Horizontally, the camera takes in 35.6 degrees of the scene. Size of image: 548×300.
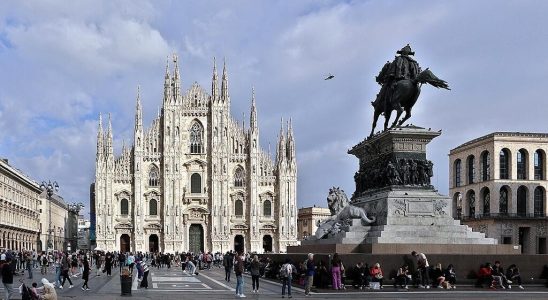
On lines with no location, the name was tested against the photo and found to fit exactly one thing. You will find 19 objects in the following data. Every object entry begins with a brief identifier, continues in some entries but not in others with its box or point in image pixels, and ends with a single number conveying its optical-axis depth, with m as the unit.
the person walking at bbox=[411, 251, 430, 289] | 24.42
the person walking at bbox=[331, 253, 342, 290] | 24.69
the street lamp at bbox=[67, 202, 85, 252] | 150.38
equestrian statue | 26.75
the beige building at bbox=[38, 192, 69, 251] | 108.94
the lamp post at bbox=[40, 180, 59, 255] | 71.26
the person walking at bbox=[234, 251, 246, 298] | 26.41
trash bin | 26.91
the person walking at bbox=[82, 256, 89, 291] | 31.81
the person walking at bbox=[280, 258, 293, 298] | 25.41
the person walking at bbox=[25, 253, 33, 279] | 42.50
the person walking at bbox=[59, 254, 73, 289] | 32.57
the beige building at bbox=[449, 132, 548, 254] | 83.38
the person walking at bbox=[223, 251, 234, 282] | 41.41
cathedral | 89.25
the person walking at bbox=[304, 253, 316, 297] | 25.25
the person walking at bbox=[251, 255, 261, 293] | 28.56
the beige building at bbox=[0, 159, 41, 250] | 76.50
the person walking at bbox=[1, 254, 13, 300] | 23.38
